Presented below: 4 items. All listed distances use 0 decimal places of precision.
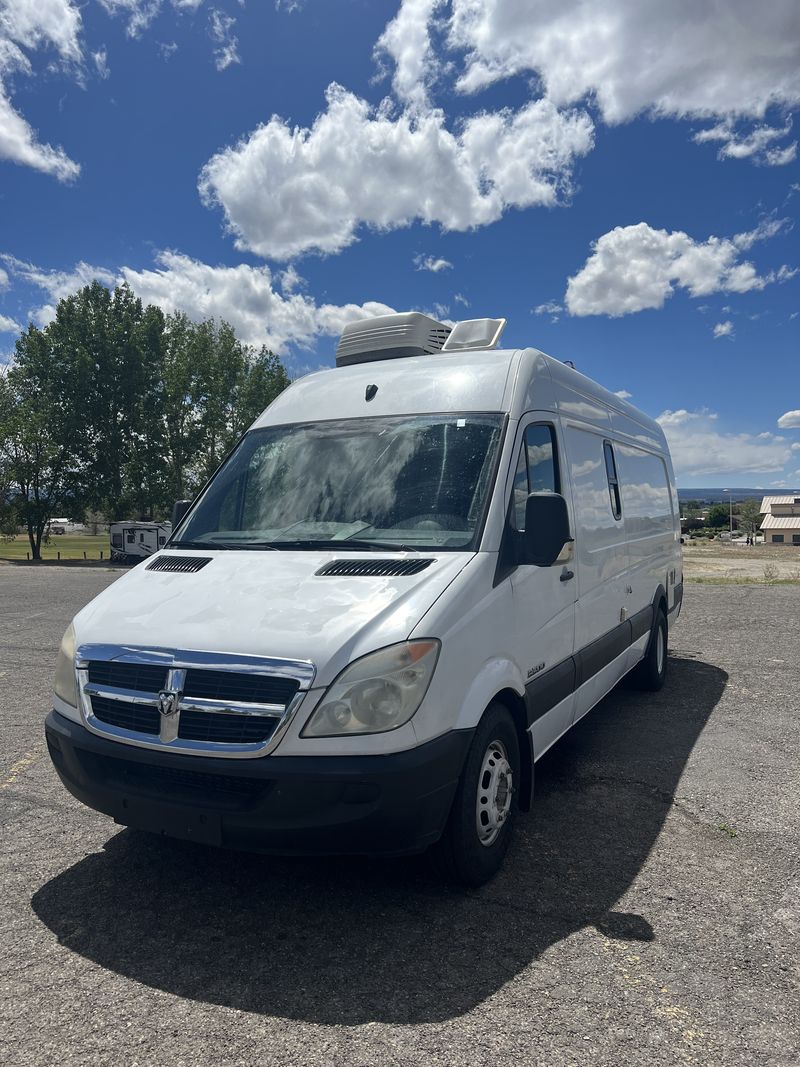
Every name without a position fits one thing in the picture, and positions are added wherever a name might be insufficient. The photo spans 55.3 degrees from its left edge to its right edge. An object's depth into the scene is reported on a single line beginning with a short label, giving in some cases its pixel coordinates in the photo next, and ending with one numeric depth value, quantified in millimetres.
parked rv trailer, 36844
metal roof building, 113838
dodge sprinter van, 2891
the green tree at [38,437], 42125
